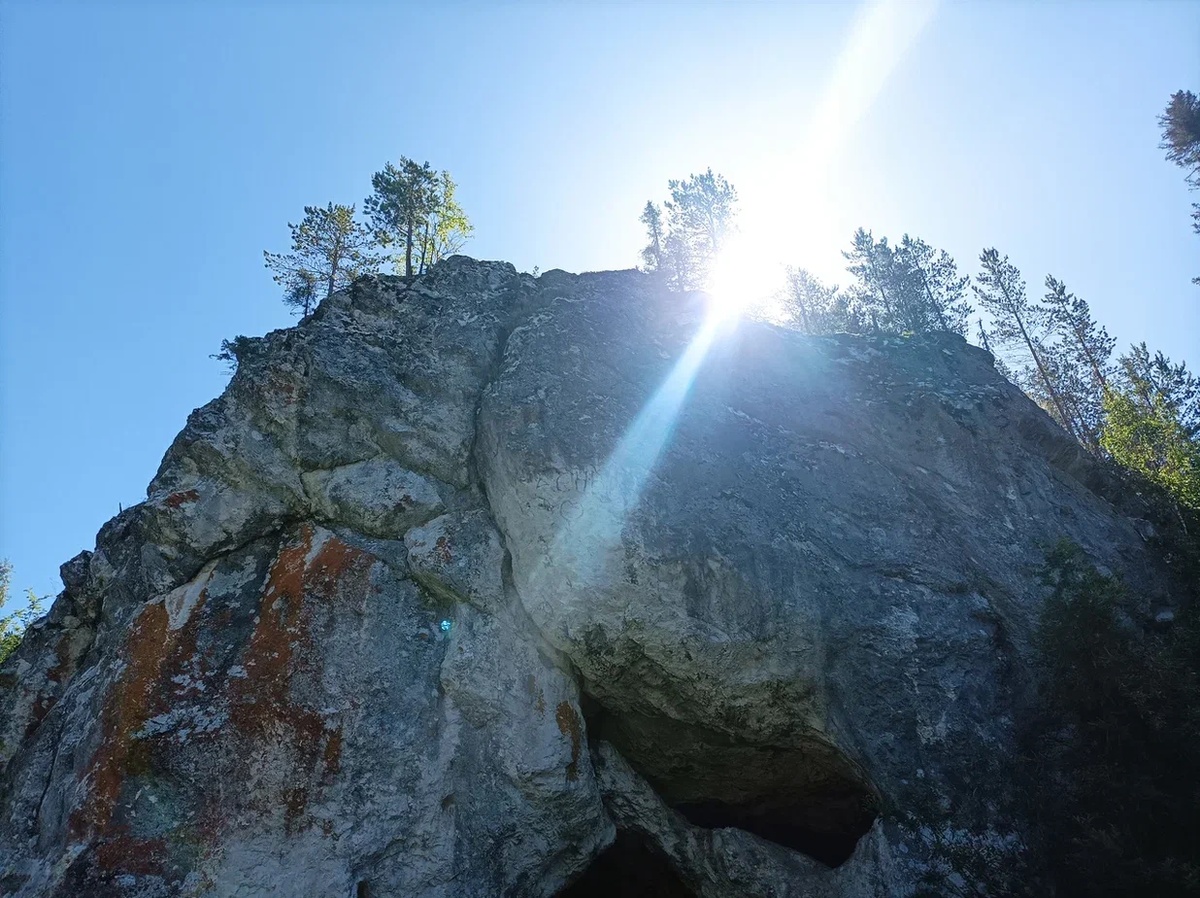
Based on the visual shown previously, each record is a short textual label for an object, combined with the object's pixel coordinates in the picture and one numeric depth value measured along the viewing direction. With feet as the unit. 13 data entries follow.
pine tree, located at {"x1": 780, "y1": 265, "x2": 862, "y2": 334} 114.62
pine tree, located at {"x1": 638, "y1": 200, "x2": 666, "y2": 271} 116.37
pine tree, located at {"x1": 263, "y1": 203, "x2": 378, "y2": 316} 80.59
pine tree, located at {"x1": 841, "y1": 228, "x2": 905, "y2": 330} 112.27
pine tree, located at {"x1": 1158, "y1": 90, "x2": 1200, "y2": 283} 79.97
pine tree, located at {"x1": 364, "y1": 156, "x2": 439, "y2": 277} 83.71
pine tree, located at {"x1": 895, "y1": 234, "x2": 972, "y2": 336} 108.27
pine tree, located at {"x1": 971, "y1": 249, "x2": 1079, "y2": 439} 92.94
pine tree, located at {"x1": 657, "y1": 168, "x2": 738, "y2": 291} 110.01
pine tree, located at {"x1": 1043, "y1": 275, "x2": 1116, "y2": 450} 88.12
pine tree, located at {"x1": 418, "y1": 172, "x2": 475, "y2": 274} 85.76
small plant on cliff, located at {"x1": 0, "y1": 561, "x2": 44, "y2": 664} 88.86
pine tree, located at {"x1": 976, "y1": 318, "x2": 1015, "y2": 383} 100.67
